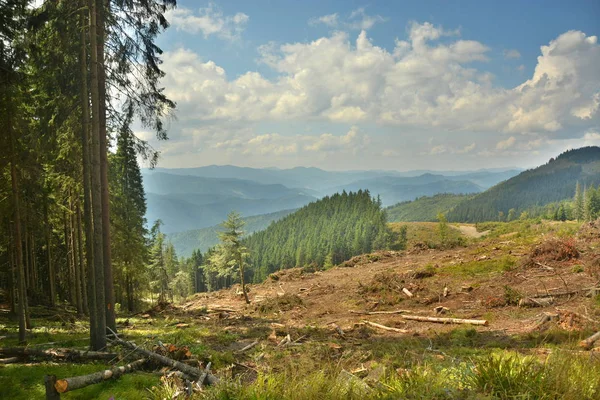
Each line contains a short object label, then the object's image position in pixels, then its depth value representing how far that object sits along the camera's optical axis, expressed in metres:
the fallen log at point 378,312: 17.19
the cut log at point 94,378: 4.88
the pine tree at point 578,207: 111.62
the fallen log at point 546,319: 11.18
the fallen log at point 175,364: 7.35
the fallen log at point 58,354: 8.66
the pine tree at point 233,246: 28.22
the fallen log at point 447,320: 12.99
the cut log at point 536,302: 13.14
